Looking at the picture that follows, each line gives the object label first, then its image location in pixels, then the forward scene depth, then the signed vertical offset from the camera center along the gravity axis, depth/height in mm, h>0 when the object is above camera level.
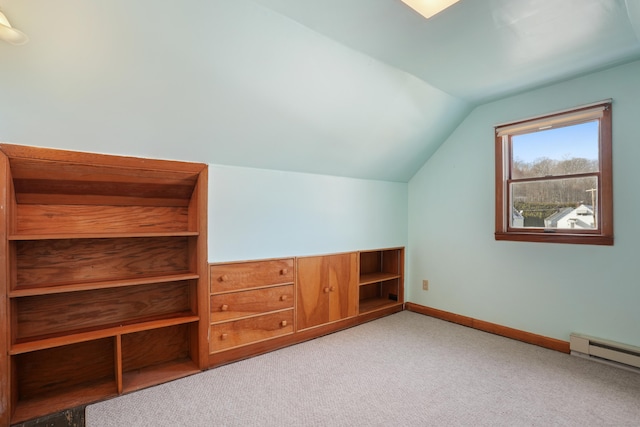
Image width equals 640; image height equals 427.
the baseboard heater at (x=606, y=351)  2275 -1072
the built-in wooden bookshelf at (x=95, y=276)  1811 -430
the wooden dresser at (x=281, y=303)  2408 -798
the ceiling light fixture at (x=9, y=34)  1202 +733
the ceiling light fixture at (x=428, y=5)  1620 +1114
